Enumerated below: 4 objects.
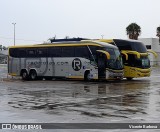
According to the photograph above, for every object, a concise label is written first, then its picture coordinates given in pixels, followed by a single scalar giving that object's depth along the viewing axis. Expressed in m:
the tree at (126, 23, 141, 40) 87.12
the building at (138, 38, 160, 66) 85.50
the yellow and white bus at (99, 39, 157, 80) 31.39
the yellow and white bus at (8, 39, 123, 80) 29.70
